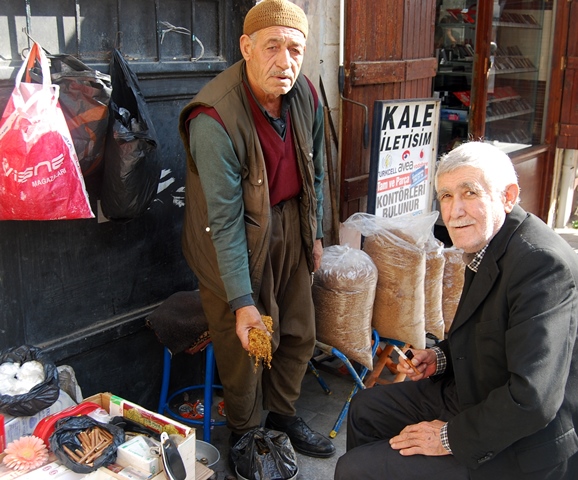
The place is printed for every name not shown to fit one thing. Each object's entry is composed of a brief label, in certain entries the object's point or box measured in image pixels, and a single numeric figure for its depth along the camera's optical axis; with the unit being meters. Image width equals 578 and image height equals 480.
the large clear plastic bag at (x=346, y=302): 3.47
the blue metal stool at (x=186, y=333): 3.14
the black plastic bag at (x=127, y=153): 2.67
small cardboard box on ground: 2.51
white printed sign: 4.09
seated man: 2.02
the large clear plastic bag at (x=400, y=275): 3.63
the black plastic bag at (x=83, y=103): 2.55
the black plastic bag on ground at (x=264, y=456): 2.88
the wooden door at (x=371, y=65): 4.09
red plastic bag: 2.32
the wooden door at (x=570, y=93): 6.75
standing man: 2.73
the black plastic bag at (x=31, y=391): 2.49
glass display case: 6.68
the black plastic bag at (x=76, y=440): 2.37
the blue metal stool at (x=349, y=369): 3.46
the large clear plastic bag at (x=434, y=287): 3.87
